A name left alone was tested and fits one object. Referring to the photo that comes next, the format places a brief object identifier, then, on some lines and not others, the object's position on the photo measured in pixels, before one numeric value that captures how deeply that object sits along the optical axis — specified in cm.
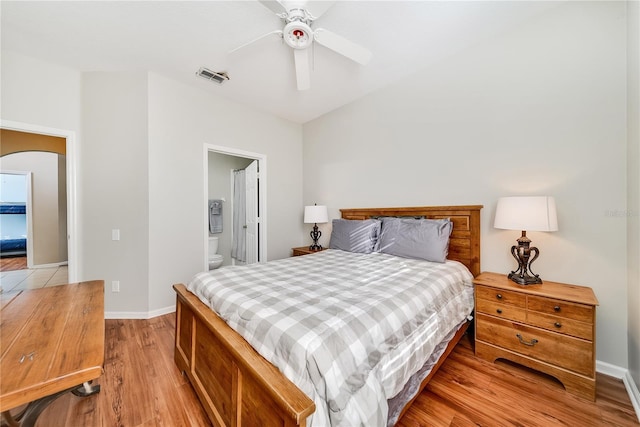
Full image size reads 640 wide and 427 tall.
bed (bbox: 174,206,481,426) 87
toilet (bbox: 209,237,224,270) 379
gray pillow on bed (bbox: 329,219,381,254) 283
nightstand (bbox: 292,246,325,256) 356
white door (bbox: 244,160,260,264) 396
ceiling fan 170
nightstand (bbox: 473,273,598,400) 155
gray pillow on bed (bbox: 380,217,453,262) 227
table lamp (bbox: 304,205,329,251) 363
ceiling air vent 275
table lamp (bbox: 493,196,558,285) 175
